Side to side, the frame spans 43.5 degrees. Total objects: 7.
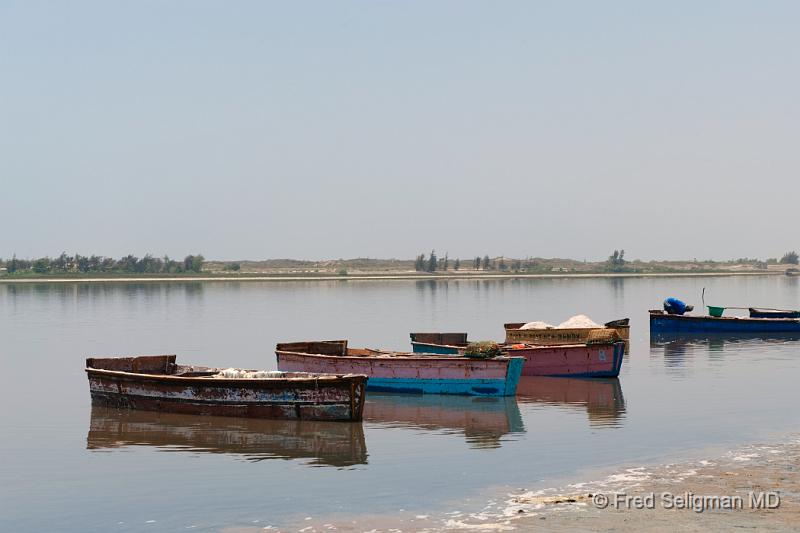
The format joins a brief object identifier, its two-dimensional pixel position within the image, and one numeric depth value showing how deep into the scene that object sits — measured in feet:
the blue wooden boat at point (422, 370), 107.86
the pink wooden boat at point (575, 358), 125.18
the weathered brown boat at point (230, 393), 90.07
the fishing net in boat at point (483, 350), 108.47
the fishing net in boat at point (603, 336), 126.62
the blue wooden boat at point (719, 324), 203.99
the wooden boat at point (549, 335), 140.97
